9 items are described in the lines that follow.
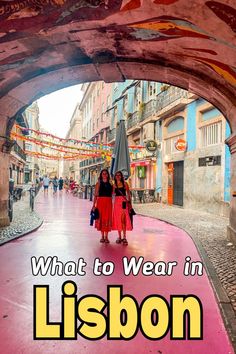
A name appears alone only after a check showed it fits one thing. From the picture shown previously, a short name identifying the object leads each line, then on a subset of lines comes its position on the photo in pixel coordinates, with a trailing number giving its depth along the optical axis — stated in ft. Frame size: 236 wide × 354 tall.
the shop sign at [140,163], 64.22
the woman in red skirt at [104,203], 21.39
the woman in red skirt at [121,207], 21.21
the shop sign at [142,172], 70.47
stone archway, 12.86
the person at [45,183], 88.85
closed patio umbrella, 35.86
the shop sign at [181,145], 50.03
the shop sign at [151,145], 62.03
